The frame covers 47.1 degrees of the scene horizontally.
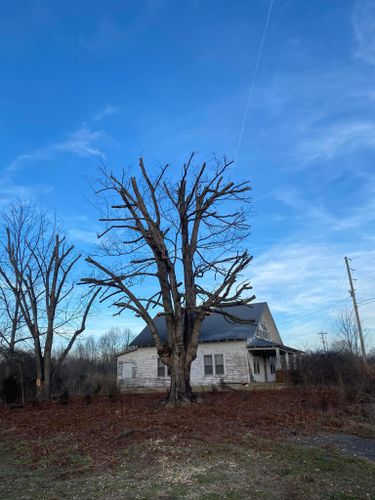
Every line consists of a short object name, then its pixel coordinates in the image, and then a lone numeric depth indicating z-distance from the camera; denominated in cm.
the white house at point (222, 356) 2828
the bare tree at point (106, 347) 9331
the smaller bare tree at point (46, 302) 2284
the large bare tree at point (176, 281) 1636
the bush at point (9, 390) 2203
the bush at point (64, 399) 1945
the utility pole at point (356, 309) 3323
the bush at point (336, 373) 1614
